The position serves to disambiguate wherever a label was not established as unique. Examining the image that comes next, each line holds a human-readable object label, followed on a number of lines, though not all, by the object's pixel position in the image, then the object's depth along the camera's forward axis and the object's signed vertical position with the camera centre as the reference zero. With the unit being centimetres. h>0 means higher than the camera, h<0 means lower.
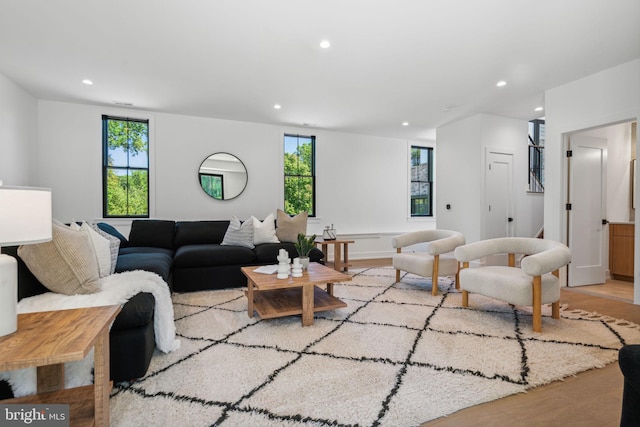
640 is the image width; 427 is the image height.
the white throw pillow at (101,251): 233 -32
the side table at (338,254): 471 -71
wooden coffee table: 248 -82
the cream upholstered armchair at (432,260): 344 -61
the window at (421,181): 688 +63
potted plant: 301 -38
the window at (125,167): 471 +66
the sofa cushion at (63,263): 173 -31
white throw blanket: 135 -53
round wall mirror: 516 +57
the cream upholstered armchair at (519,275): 241 -58
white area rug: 147 -96
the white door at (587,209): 394 -1
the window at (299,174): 577 +66
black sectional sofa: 166 -56
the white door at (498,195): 493 +22
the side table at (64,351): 97 -46
